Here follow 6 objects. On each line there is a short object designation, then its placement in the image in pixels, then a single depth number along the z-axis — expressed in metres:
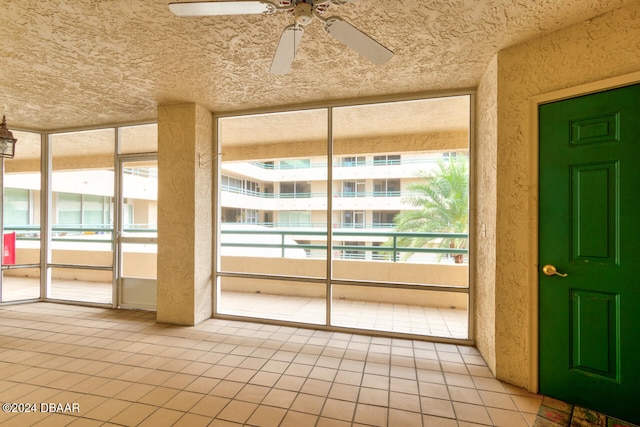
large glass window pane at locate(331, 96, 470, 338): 4.18
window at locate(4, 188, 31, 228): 4.42
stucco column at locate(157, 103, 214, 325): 3.42
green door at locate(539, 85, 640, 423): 1.83
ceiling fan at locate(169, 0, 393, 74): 1.34
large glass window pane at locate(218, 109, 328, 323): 4.27
